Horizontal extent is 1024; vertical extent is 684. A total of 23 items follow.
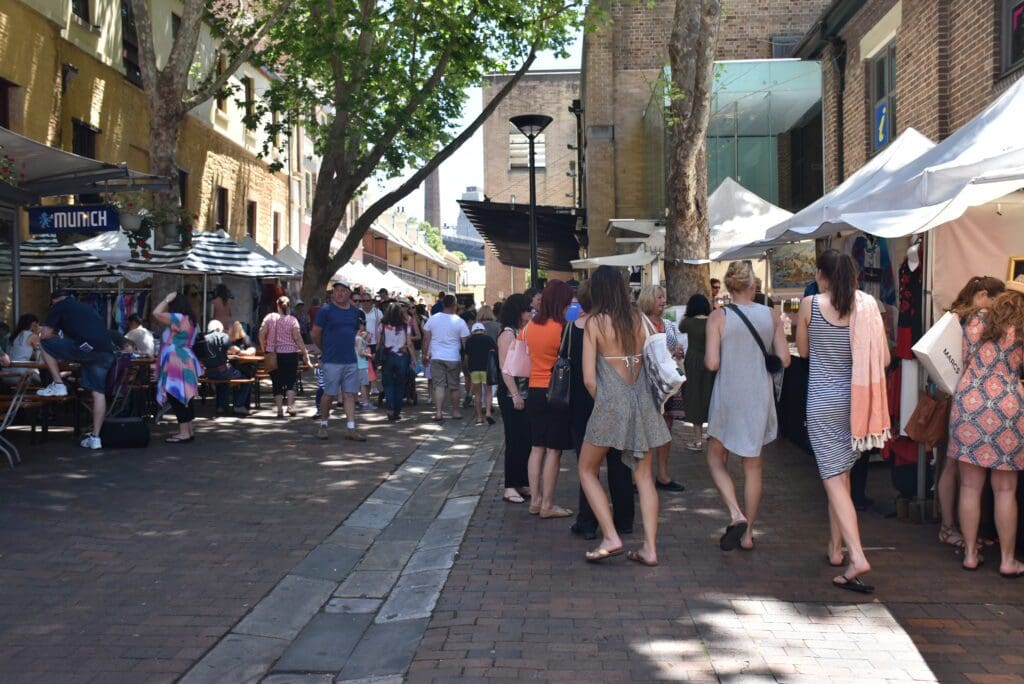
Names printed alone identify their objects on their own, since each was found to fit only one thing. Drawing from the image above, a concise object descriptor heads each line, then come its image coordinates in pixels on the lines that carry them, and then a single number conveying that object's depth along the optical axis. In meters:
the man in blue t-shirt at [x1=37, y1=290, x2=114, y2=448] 10.55
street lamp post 15.75
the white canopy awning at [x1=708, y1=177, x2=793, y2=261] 15.22
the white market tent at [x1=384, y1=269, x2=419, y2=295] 28.30
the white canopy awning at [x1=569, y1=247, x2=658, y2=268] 17.94
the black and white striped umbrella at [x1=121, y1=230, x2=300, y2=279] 14.45
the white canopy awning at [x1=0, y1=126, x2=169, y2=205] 10.97
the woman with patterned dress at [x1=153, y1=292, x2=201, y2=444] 11.02
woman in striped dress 5.73
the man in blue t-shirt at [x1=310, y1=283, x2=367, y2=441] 11.70
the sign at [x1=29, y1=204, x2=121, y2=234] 12.05
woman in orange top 7.34
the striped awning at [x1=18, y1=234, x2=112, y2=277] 15.60
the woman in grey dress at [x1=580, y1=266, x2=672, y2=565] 6.10
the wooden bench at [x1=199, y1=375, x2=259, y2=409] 13.62
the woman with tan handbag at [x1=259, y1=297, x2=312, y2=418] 13.99
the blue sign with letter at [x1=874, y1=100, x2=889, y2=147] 14.21
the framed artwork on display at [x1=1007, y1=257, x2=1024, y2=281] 7.18
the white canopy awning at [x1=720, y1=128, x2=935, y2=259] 8.21
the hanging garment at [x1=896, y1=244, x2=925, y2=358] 7.30
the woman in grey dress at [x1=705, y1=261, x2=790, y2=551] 6.28
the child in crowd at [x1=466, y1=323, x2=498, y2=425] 13.84
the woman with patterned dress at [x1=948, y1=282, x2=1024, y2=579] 5.82
